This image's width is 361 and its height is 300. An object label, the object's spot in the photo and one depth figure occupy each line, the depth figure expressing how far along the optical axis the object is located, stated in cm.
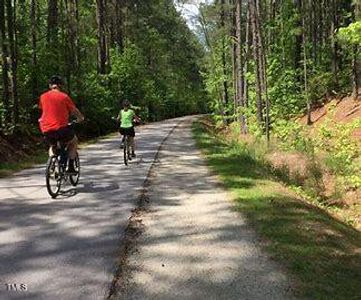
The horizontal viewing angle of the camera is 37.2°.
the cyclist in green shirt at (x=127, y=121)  1667
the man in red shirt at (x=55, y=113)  998
